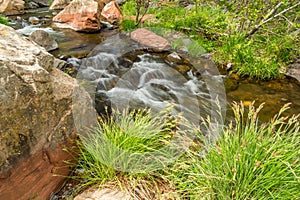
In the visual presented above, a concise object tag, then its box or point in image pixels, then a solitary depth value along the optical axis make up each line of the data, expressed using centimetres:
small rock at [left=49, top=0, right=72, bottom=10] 1441
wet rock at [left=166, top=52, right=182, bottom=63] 728
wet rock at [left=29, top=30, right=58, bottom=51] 725
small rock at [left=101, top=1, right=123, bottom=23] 1142
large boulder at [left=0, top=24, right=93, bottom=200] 234
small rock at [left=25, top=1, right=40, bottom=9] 1435
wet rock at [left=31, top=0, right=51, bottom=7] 1553
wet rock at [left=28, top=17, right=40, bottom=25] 1055
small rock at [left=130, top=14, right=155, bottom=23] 1037
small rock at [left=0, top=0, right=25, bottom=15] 1199
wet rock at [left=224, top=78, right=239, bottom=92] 612
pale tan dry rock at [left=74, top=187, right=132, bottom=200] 255
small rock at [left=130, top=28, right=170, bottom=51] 810
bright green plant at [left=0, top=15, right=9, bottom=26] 837
